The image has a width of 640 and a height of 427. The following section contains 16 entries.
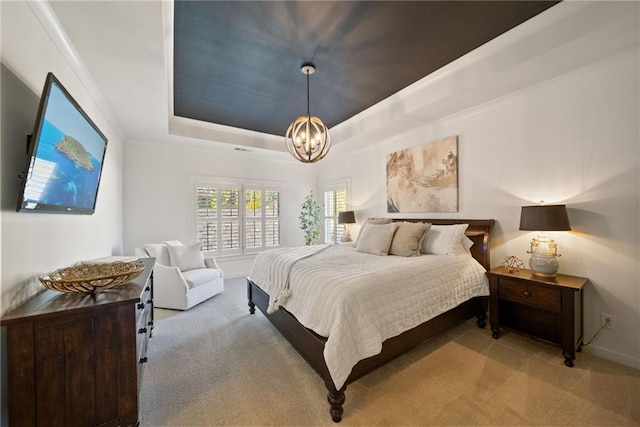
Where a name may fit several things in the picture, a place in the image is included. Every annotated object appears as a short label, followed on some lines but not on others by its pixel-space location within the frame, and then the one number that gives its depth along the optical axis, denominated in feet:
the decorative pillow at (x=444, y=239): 9.66
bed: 5.56
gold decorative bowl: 4.49
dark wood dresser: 3.93
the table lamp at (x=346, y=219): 16.39
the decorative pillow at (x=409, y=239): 9.73
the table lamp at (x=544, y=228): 7.45
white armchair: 11.14
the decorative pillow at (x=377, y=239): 10.20
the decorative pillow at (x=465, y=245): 9.77
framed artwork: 11.45
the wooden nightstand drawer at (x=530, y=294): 7.31
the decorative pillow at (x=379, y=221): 12.27
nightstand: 7.02
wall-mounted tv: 4.38
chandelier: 9.32
